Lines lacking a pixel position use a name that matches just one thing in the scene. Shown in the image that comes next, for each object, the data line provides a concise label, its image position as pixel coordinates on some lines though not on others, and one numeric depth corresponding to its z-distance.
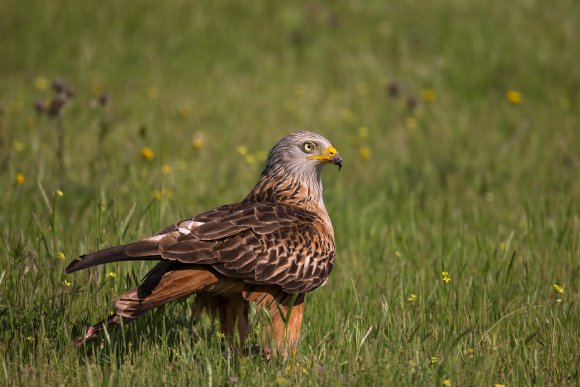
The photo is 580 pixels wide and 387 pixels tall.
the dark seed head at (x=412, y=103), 20.09
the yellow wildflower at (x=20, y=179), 14.28
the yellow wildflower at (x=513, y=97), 19.83
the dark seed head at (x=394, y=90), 20.55
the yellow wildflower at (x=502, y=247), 13.47
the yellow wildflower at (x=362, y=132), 19.12
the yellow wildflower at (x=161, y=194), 13.87
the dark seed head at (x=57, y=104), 15.79
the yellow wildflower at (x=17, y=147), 18.00
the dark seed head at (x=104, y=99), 15.10
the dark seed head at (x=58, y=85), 16.47
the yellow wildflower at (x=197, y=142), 17.27
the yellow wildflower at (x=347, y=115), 20.55
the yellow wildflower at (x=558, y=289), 11.52
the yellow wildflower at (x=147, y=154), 15.21
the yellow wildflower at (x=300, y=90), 21.65
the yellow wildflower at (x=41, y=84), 21.83
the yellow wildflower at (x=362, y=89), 22.30
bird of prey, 9.96
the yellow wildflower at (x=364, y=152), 18.41
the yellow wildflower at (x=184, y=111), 19.81
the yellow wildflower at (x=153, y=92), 21.19
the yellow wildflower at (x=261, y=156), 18.58
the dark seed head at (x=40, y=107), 17.03
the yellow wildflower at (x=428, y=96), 21.36
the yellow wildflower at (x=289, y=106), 21.12
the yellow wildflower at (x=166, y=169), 16.14
